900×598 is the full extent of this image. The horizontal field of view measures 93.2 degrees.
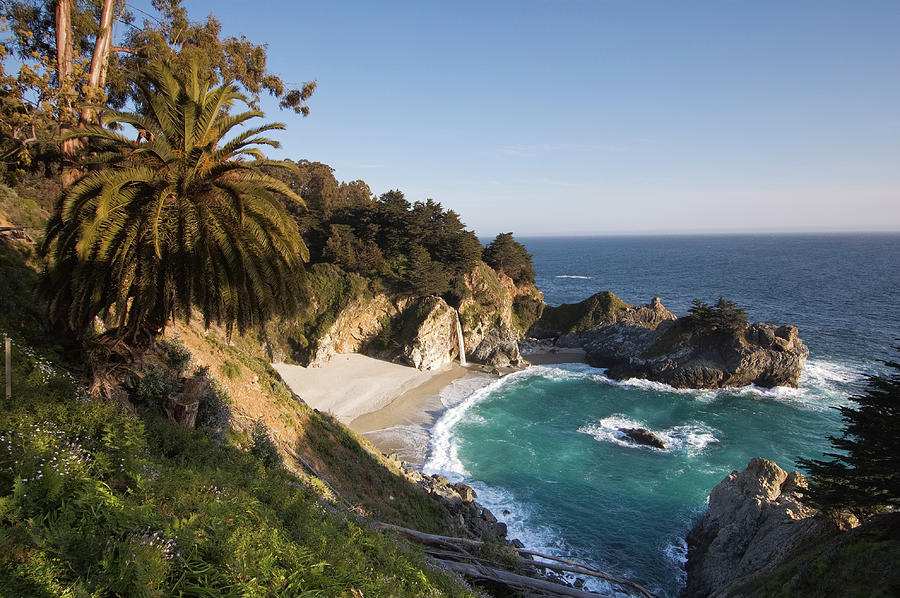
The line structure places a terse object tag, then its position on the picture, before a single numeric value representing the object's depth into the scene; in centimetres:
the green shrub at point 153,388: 974
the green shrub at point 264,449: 1112
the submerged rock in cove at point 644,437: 2994
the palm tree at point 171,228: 793
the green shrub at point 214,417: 1045
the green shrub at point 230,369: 1531
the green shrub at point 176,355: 1159
